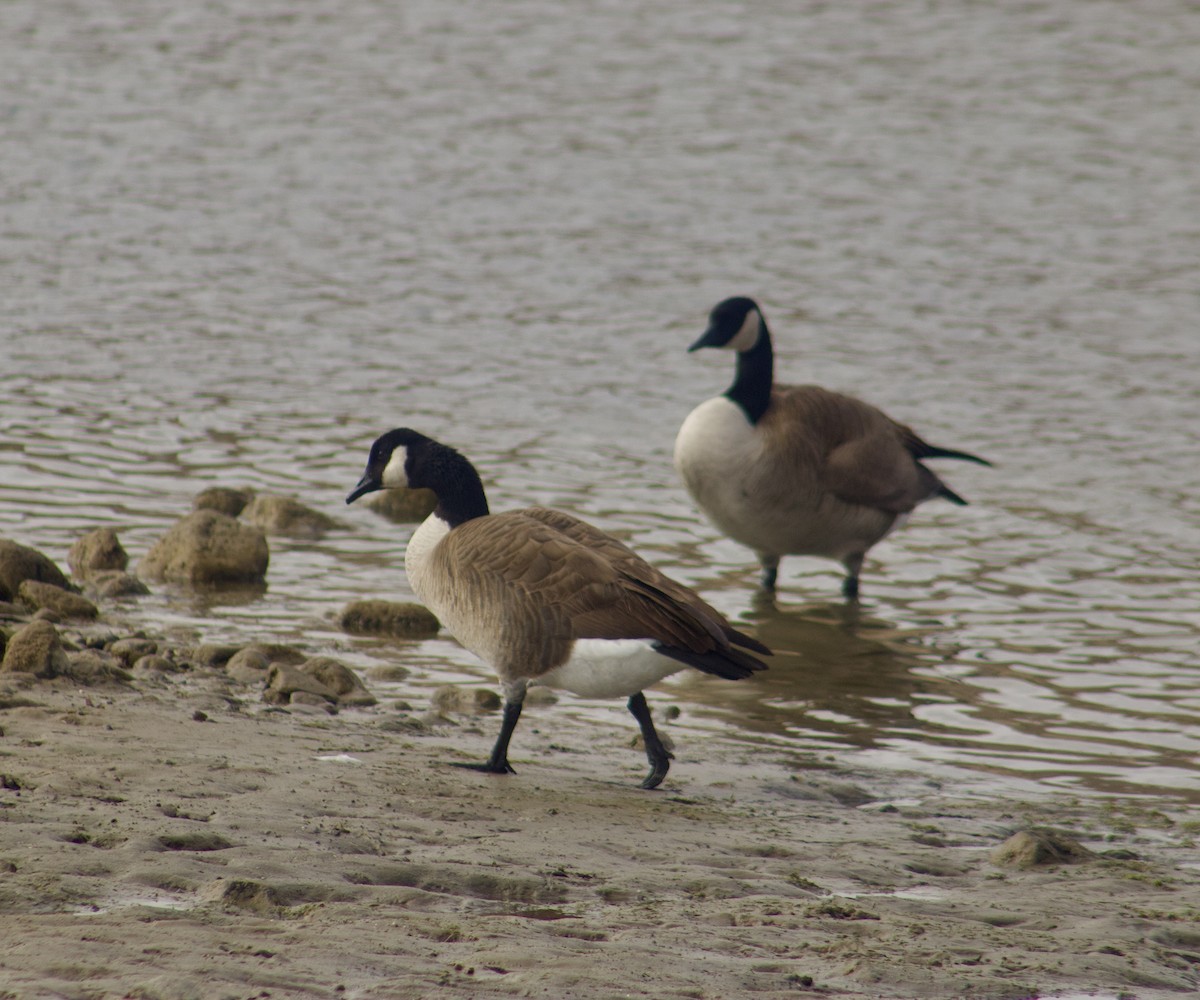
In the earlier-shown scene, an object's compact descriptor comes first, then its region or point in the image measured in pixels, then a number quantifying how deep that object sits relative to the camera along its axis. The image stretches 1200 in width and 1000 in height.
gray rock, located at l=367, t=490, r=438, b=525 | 23.59
